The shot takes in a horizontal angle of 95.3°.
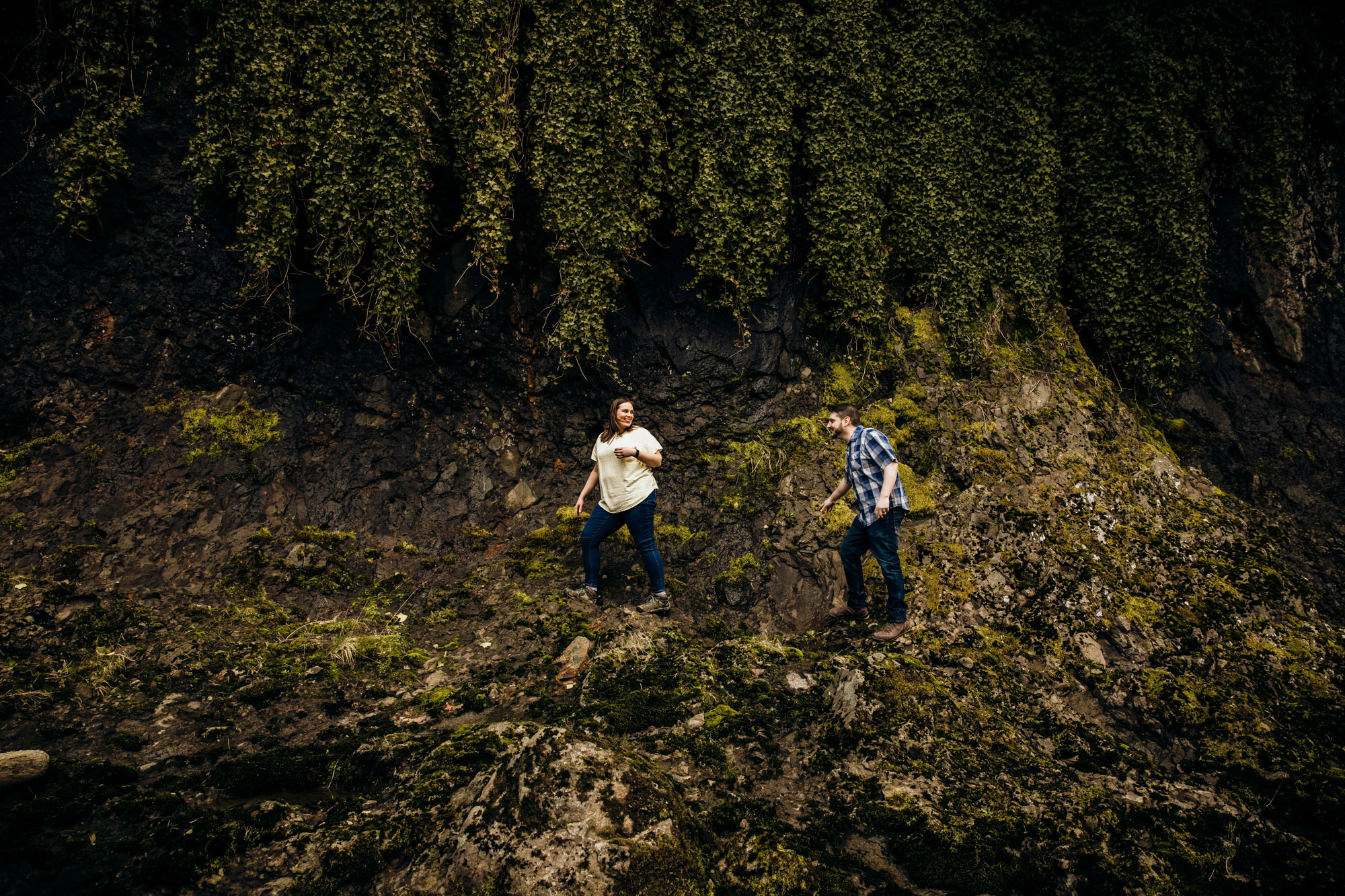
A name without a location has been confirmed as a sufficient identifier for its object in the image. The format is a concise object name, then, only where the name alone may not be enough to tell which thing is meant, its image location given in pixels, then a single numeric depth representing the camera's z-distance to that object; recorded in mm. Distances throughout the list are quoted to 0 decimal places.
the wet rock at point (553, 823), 3080
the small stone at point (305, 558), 6480
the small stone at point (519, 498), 7352
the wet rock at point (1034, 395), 7379
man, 5363
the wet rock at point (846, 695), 4559
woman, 5855
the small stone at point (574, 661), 5207
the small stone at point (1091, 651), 5496
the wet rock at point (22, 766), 3629
